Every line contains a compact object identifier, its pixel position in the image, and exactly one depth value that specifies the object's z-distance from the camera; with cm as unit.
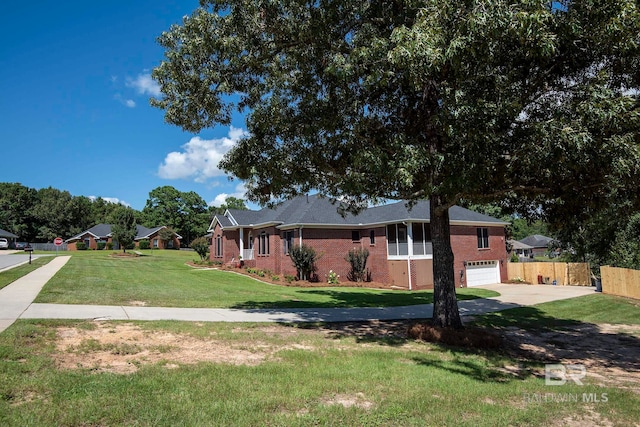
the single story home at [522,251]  6306
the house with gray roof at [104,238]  6688
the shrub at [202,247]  3984
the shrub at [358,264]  2653
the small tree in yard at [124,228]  4403
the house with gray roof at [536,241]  7666
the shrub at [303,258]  2464
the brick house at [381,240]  2559
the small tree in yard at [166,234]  6675
